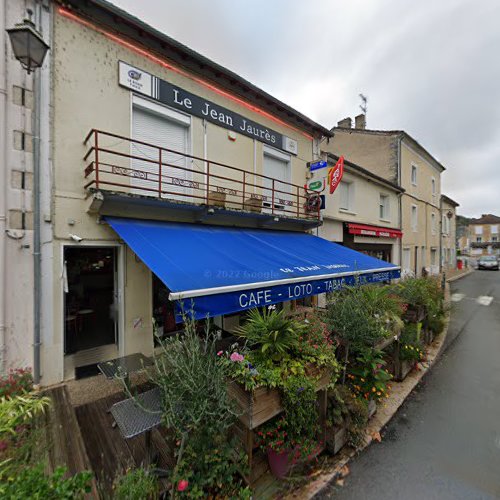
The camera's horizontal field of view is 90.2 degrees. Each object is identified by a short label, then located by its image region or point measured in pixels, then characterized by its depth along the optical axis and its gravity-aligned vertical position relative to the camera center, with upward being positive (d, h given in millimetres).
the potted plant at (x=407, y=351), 6195 -2569
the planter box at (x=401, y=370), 6176 -2998
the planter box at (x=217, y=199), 7180 +1482
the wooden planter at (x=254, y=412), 2971 -1982
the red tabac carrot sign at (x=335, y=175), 10156 +3157
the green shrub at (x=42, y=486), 1633 -1609
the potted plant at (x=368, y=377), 4578 -2385
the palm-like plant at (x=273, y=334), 3355 -1157
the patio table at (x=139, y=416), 2980 -2128
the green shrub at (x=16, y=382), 3740 -2127
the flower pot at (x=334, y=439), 3916 -2987
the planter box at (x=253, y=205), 8094 +1491
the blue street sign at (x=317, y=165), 10461 +3650
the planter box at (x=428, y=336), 8412 -2988
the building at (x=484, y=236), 65812 +4134
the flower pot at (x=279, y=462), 3400 -2914
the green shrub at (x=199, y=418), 2633 -1794
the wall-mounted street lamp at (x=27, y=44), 3689 +3200
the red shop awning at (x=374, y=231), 12946 +1144
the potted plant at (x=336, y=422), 3930 -2738
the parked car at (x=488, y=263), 35900 -1807
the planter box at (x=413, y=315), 7266 -1887
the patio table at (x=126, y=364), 4396 -2231
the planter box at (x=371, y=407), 4678 -2998
